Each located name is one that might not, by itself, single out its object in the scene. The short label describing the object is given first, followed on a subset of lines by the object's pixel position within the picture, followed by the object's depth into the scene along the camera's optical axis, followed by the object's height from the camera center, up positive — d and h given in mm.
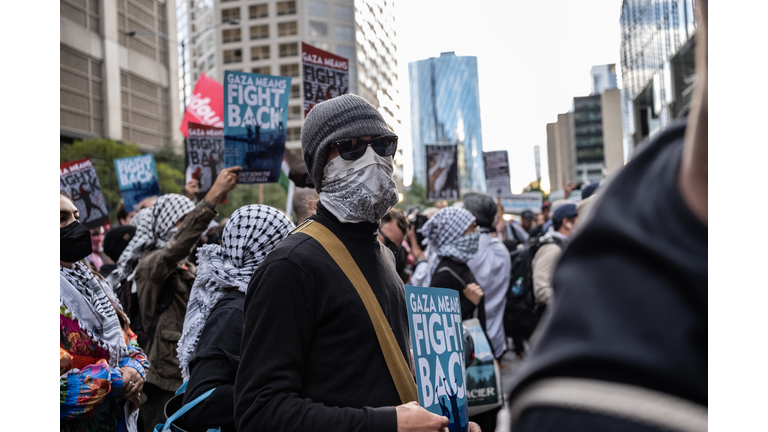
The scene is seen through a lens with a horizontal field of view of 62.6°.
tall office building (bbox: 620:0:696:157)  31125 +8660
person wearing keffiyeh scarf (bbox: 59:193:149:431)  3082 -627
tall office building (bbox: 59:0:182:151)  38719 +11282
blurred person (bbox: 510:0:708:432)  483 -75
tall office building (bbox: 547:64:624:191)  130000 +16302
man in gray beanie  1745 -334
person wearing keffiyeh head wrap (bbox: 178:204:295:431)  2414 -361
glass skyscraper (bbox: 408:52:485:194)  162625 +30805
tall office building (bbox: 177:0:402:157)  87625 +27294
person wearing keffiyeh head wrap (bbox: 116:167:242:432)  4180 -395
